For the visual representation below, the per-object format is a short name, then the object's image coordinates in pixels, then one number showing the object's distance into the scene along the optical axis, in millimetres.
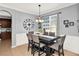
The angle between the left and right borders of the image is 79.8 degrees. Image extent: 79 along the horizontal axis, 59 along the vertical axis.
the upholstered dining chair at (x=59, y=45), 1602
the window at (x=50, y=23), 2844
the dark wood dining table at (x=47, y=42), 1753
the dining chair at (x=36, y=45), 1754
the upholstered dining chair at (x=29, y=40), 2076
